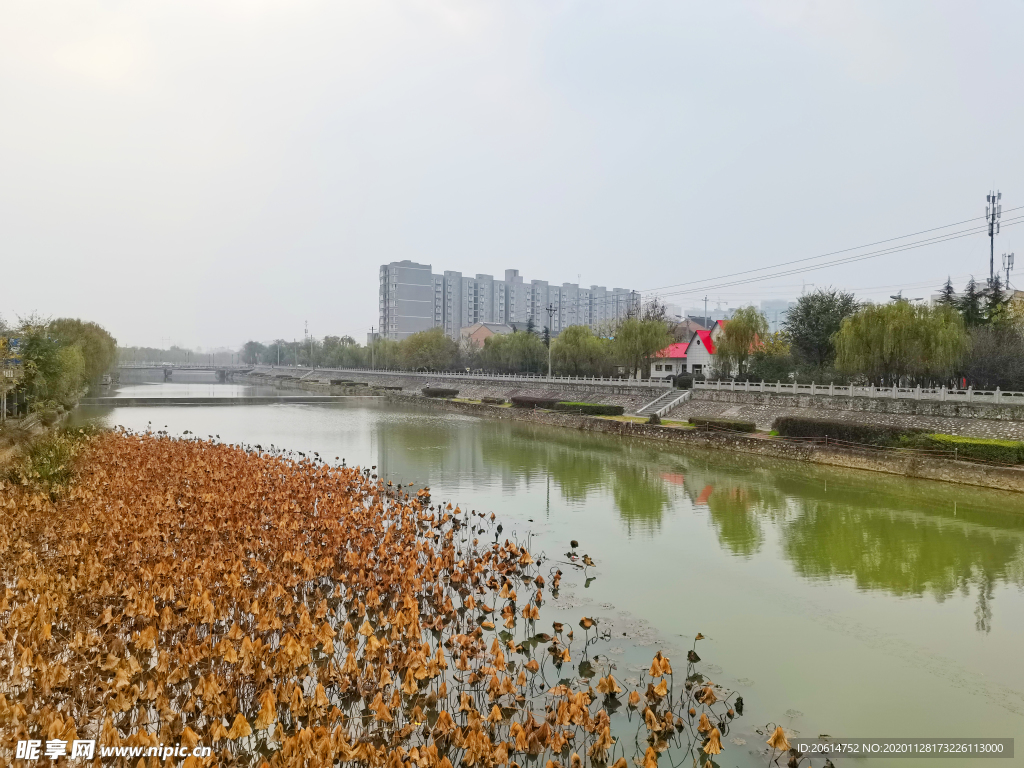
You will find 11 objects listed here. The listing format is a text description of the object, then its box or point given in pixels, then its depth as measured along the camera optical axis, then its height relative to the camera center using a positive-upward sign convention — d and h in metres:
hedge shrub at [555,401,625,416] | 34.41 -1.85
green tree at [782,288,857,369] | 38.47 +3.17
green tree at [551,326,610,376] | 51.41 +1.69
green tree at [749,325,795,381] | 36.00 +0.67
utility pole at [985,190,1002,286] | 34.16 +8.45
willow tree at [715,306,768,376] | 37.72 +2.16
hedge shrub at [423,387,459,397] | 52.44 -1.67
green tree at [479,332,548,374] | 58.88 +1.80
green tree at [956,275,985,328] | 31.33 +3.46
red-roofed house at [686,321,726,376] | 47.84 +1.78
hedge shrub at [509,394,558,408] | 38.84 -1.71
